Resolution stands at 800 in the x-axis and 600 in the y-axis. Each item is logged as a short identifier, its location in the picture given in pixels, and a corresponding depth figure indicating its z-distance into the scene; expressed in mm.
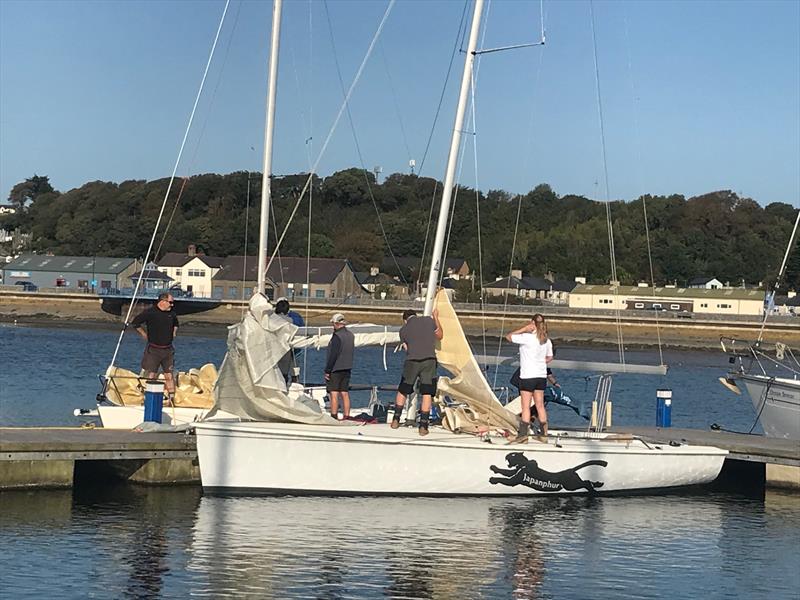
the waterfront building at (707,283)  132375
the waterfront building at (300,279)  115250
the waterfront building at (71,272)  135500
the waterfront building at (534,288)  129000
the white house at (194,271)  133875
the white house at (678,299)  119394
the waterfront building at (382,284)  123825
